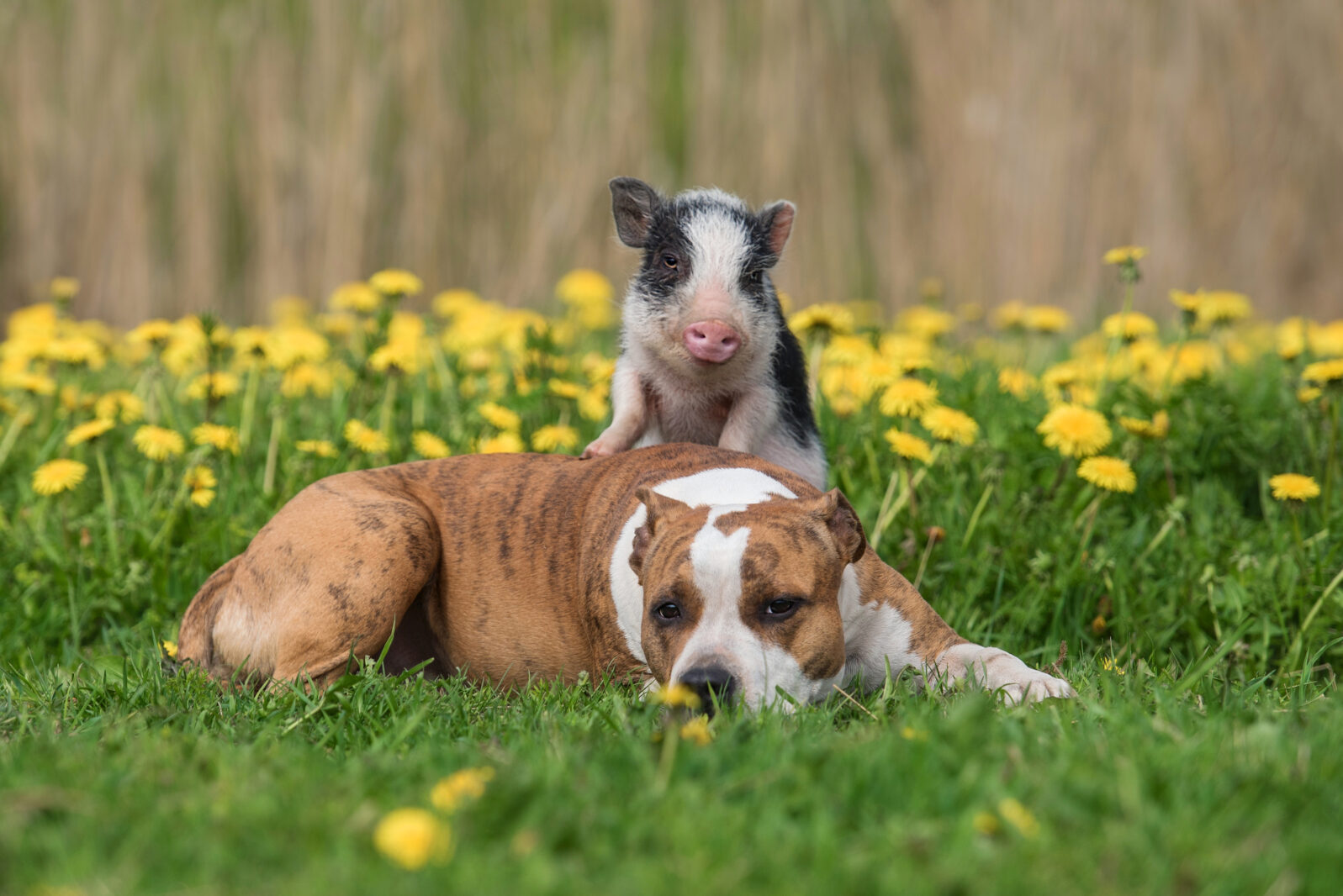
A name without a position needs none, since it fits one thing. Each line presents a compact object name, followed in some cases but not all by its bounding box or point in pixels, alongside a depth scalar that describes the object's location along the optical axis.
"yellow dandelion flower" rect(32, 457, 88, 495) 8.67
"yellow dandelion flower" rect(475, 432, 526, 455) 9.48
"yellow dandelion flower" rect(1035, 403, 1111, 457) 8.14
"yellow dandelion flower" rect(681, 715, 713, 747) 4.82
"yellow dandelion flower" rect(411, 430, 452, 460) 9.66
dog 6.12
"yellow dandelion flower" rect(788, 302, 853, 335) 8.90
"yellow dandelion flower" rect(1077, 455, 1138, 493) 8.03
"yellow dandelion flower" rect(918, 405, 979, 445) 8.33
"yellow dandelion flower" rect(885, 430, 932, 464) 8.24
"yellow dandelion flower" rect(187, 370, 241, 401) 9.79
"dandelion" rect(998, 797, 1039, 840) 3.87
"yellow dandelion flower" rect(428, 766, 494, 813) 4.01
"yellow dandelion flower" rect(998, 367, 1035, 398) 10.52
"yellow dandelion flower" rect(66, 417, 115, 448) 8.77
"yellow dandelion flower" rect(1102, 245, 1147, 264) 9.14
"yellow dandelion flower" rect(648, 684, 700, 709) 4.96
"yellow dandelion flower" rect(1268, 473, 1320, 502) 7.57
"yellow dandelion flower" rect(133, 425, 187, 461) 9.07
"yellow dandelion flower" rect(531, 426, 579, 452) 9.62
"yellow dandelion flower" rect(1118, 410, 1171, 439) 8.42
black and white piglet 7.84
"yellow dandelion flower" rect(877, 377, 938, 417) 8.32
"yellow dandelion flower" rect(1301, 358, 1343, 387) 8.04
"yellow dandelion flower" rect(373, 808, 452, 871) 3.57
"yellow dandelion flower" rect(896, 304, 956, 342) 11.56
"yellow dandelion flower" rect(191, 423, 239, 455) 9.26
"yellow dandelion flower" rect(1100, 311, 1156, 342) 9.40
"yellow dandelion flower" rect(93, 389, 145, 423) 10.04
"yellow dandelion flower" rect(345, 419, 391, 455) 9.16
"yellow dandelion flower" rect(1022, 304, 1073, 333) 10.78
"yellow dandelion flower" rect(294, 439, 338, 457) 9.38
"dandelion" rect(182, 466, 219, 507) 8.88
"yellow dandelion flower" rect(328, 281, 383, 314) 10.95
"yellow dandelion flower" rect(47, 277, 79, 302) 10.67
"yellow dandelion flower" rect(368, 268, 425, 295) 10.35
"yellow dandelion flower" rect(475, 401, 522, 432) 9.42
